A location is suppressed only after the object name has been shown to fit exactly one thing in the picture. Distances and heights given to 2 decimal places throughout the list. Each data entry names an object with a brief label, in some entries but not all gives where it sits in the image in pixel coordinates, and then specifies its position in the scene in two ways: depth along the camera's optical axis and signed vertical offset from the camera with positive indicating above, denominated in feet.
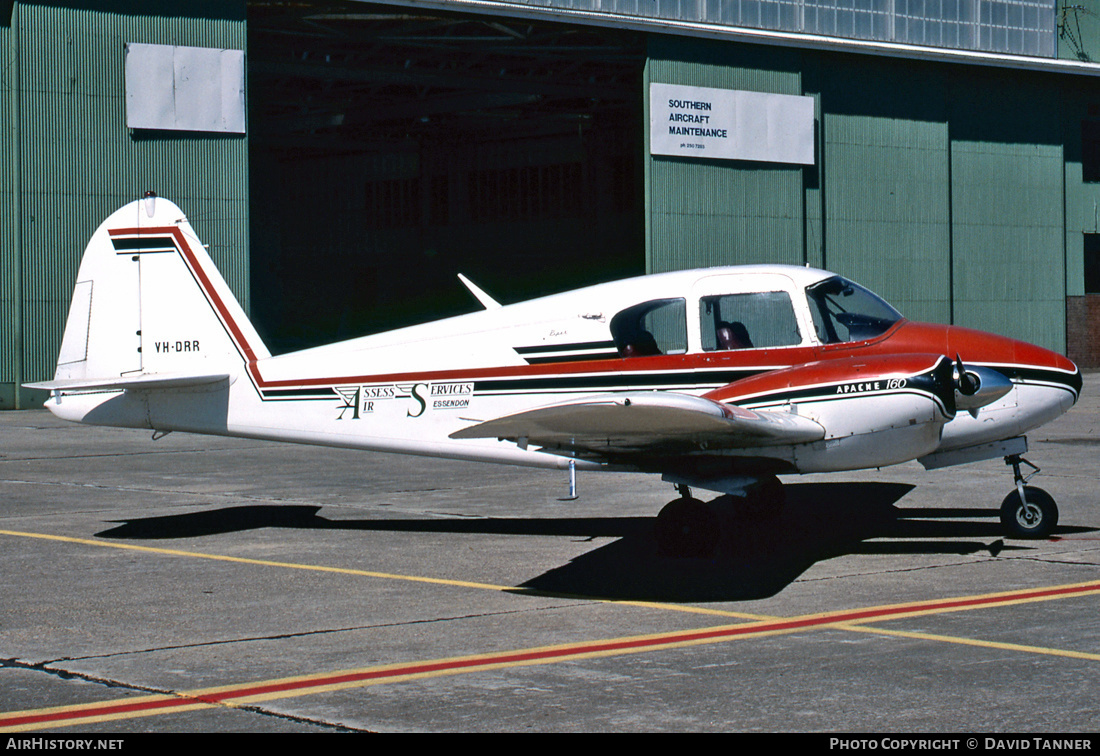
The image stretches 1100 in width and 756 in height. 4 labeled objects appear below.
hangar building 96.68 +24.20
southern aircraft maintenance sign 118.32 +23.99
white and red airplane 34.14 +0.45
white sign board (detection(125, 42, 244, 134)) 97.45 +22.02
